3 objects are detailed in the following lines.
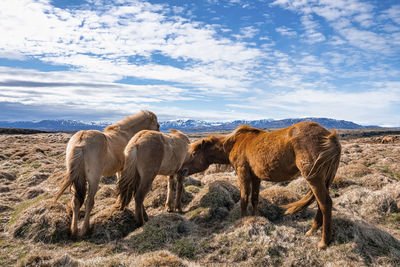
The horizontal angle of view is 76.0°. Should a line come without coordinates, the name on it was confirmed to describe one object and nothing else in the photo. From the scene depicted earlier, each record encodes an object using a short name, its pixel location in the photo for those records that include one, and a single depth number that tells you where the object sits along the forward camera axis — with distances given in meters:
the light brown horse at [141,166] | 6.45
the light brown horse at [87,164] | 5.94
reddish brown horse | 5.07
